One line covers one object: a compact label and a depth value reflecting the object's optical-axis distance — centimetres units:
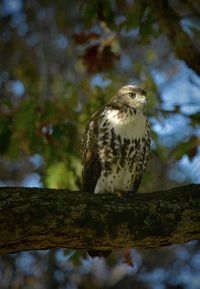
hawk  973
